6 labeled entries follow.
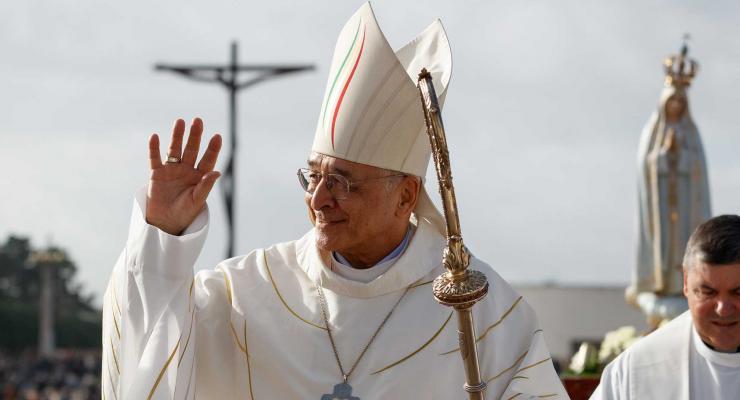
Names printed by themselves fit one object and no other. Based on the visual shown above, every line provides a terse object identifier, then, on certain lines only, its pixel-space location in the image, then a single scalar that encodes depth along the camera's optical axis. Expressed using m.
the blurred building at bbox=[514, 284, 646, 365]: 37.22
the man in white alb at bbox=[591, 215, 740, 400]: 5.35
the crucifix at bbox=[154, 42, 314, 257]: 19.45
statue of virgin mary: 13.08
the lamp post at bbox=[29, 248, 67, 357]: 66.50
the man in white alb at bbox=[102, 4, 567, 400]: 5.69
